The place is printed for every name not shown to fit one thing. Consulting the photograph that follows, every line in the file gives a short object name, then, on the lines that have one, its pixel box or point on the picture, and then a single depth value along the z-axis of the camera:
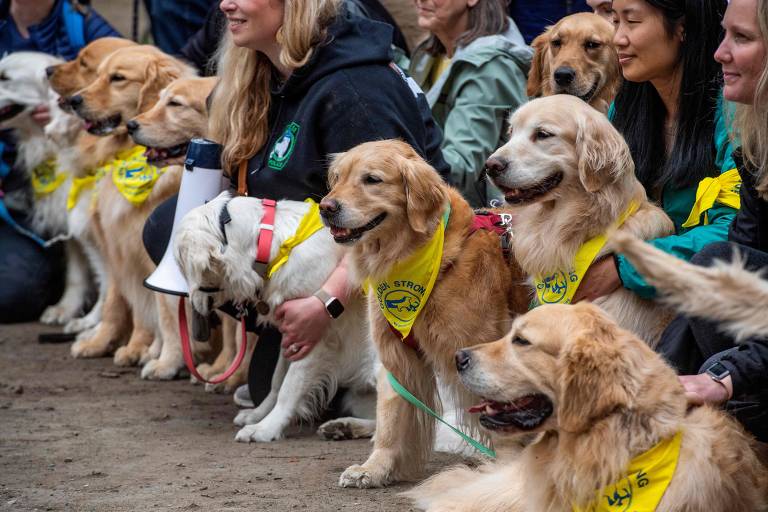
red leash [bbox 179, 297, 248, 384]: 9.70
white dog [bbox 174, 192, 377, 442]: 9.10
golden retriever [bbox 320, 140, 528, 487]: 7.56
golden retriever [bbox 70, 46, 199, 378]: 12.37
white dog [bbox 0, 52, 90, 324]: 14.52
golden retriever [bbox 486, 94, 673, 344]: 7.24
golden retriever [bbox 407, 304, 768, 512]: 5.50
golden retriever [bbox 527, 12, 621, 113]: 9.80
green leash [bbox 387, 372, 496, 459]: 7.61
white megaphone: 10.23
